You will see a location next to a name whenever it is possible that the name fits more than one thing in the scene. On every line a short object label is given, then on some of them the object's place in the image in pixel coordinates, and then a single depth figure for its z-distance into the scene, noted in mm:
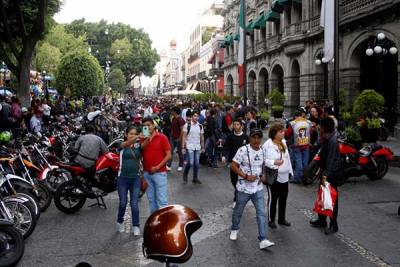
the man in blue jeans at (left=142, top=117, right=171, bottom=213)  6773
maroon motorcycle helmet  2846
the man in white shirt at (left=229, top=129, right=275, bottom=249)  6234
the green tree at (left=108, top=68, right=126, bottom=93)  73438
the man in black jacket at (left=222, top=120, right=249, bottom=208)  8945
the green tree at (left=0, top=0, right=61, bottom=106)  17344
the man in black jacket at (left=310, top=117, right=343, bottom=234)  6863
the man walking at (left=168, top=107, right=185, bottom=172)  13059
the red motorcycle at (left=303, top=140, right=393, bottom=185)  10617
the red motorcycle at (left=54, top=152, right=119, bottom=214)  8148
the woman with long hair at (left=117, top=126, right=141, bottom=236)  6727
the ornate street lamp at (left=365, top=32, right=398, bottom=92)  17406
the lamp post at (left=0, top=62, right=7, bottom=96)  29225
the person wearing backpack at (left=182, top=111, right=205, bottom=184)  10953
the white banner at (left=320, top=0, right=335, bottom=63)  14516
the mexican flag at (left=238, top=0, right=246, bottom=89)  23109
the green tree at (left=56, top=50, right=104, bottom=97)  36969
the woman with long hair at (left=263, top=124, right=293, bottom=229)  6922
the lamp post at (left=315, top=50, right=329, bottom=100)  20398
